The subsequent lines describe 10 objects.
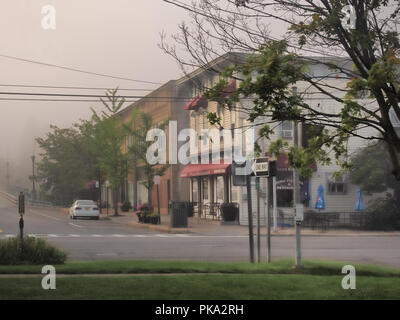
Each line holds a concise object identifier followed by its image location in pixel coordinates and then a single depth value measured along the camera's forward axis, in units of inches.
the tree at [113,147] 1988.2
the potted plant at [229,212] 1534.2
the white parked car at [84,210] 1840.6
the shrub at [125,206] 2375.6
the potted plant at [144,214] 1573.6
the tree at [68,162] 2625.5
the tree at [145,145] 1710.1
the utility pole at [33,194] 3344.5
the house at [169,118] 2020.2
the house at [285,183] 1525.6
